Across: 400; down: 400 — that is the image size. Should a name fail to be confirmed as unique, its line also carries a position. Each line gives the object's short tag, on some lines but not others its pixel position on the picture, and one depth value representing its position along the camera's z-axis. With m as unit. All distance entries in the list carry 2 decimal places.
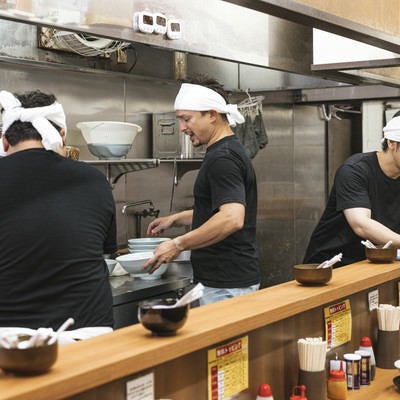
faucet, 4.70
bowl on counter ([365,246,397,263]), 3.11
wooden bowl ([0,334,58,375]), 1.46
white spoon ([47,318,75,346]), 1.50
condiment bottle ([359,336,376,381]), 2.62
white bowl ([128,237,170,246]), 4.04
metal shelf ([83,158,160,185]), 4.15
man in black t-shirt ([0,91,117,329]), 2.31
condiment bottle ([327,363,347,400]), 2.35
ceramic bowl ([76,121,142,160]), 3.99
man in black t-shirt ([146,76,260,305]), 3.11
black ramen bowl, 1.78
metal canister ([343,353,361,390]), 2.49
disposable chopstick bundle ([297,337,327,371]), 2.25
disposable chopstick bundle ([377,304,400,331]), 2.77
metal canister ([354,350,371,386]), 2.52
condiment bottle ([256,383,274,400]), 2.04
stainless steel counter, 3.54
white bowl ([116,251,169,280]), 3.76
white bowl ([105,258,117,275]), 3.91
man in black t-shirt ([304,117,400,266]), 3.29
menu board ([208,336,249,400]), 2.01
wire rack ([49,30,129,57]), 4.12
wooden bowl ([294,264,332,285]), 2.54
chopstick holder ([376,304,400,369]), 2.77
